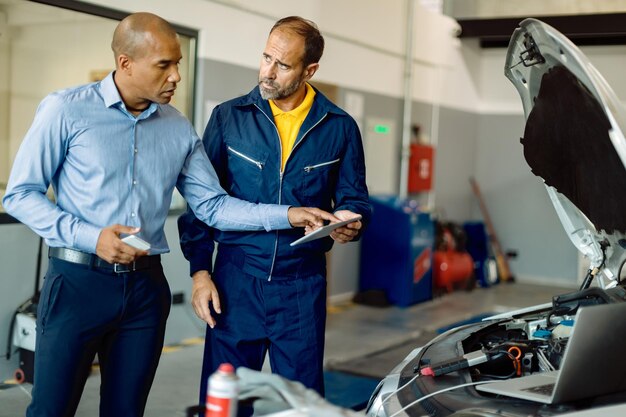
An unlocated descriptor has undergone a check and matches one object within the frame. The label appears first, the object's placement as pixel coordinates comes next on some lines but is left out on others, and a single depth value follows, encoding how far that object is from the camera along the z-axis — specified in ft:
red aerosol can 5.15
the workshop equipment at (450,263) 29.43
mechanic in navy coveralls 8.82
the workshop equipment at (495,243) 34.61
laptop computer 6.05
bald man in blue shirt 7.41
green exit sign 28.20
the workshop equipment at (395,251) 26.66
